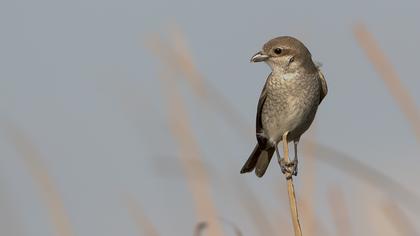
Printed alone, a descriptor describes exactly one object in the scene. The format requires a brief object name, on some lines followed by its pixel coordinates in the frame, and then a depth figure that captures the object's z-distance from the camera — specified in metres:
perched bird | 7.09
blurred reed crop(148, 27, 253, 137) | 5.49
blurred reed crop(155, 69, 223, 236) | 5.12
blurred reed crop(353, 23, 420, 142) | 4.39
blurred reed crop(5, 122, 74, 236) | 5.07
